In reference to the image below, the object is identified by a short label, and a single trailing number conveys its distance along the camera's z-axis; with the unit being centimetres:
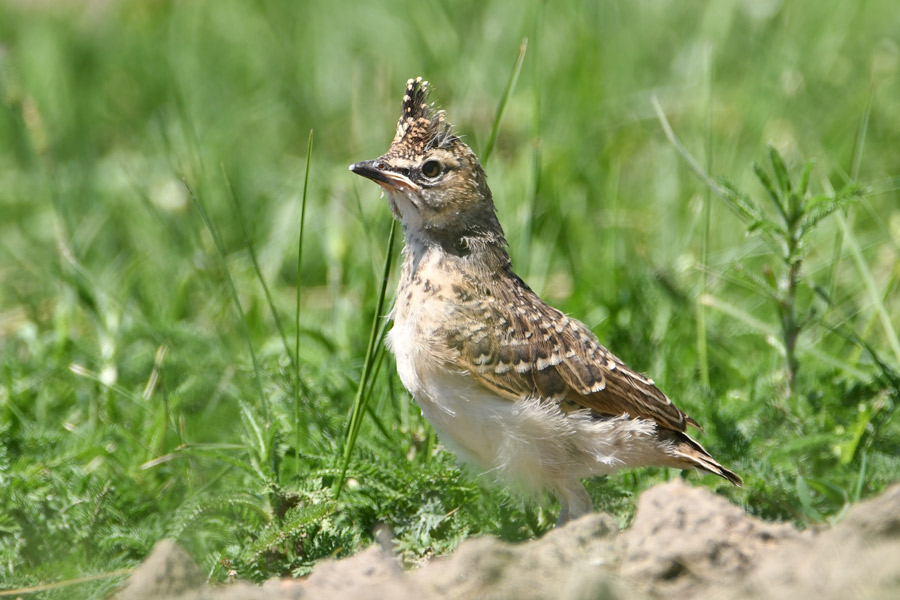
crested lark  843
